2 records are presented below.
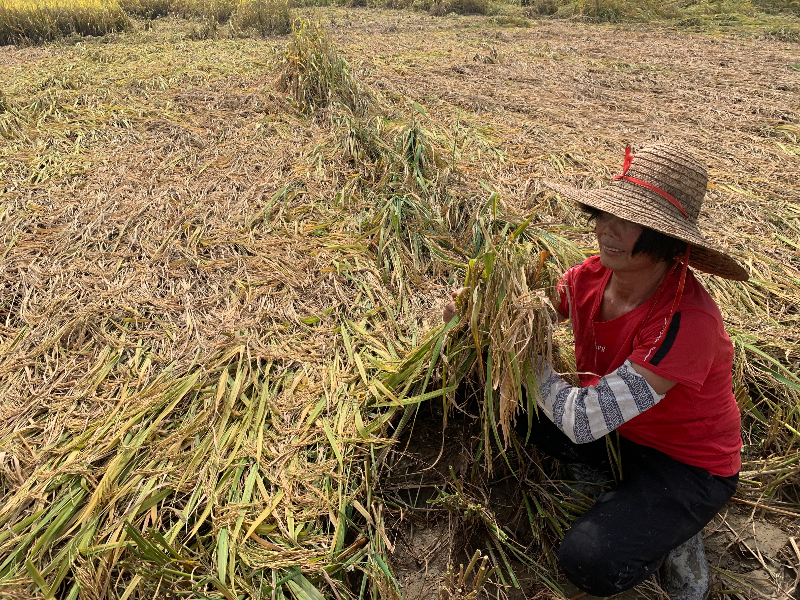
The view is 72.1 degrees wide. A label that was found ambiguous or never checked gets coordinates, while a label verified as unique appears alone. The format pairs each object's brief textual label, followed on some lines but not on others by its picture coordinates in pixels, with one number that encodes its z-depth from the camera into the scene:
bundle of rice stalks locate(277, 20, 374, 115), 3.93
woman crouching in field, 1.26
